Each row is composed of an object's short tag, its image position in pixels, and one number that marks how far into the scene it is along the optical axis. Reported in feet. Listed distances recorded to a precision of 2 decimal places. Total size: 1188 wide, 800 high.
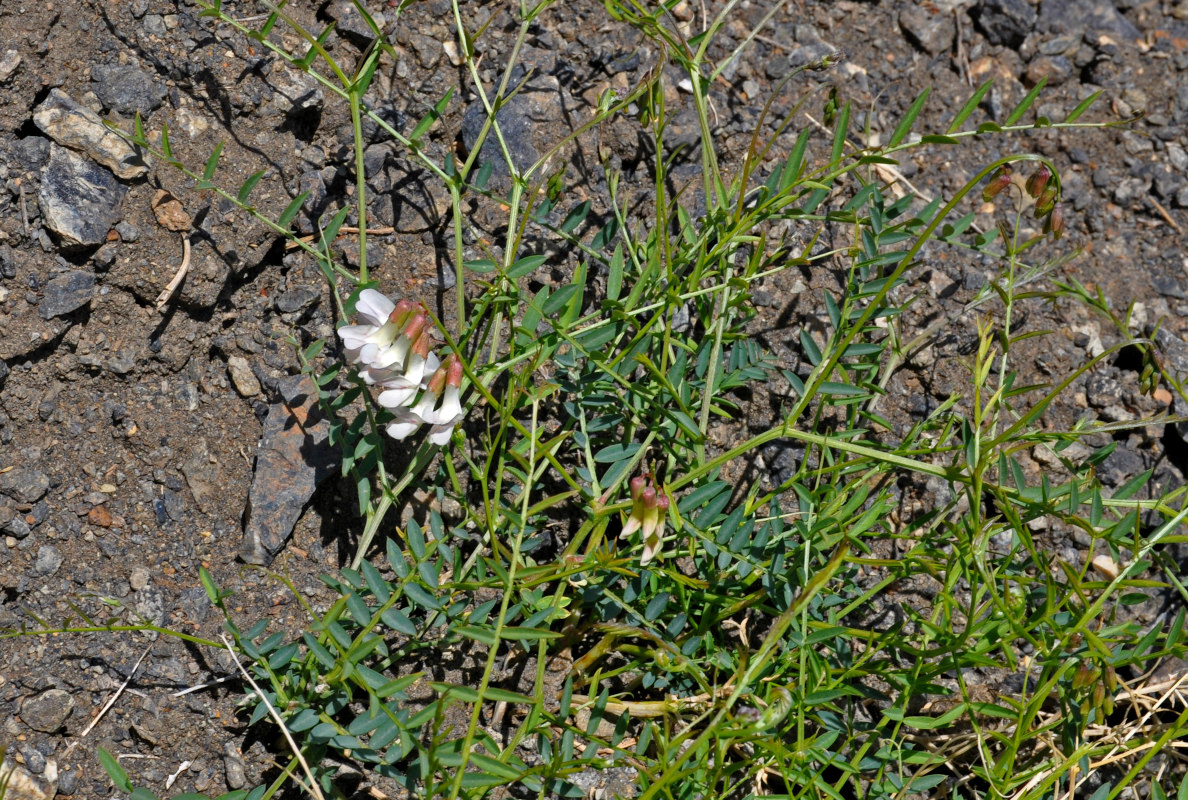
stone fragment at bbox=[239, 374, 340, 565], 2.77
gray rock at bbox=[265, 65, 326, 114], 2.83
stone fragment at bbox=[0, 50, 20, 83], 2.74
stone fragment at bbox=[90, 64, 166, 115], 2.77
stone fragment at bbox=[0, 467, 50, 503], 2.73
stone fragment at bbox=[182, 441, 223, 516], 2.78
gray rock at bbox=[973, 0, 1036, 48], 3.06
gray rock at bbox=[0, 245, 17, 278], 2.73
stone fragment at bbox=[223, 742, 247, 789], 2.72
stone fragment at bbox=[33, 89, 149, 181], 2.75
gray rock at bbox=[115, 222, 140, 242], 2.77
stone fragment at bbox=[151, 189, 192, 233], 2.78
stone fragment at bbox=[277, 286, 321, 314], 2.81
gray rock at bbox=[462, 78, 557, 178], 2.88
